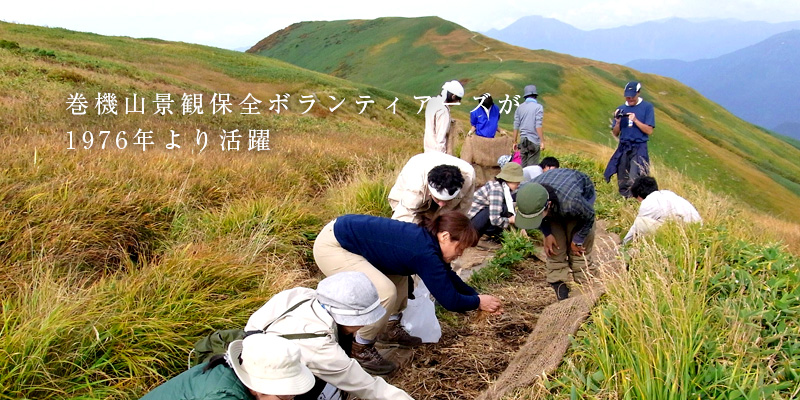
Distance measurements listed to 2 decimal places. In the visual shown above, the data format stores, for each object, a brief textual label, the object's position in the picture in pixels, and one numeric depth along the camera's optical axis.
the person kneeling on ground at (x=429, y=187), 4.12
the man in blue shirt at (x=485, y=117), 7.71
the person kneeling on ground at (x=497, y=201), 5.39
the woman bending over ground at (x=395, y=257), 3.21
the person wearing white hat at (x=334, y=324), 2.61
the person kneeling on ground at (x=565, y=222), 4.39
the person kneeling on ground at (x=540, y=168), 6.68
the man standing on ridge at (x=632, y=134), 7.86
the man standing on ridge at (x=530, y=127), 8.68
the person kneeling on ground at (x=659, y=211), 4.84
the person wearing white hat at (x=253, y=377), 2.13
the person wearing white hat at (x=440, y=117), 6.45
